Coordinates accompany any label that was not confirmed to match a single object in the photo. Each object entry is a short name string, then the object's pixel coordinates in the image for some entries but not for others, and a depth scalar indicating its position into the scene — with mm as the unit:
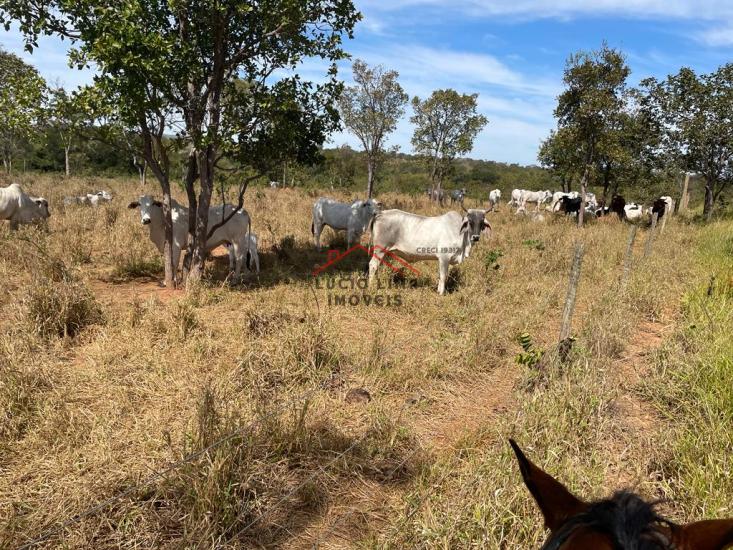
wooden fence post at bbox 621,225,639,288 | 7211
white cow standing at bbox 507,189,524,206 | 24975
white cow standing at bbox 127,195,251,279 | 7902
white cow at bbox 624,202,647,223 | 20411
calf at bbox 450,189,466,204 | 25344
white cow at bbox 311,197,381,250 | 11320
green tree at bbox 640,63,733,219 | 14969
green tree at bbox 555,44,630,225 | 15297
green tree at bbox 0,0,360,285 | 5562
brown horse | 901
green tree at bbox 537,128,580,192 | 16328
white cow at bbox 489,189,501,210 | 25505
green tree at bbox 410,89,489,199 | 22500
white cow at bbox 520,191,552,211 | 24594
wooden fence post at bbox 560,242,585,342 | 4391
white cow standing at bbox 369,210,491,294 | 8148
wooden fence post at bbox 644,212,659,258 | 10121
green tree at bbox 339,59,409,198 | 20875
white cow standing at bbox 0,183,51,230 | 10445
